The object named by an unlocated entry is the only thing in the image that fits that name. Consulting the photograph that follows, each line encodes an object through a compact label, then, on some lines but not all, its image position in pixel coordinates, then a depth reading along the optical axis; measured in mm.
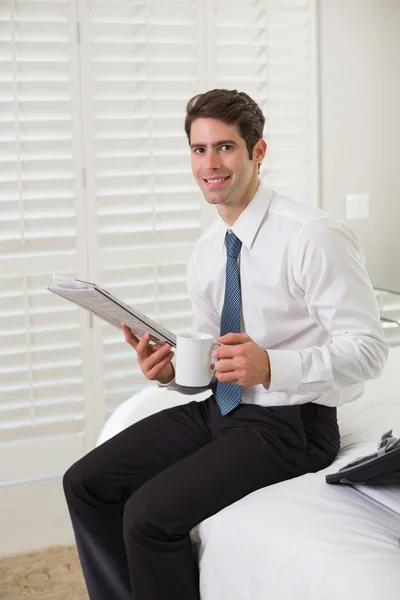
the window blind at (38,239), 3033
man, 1704
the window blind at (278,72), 3291
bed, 1395
